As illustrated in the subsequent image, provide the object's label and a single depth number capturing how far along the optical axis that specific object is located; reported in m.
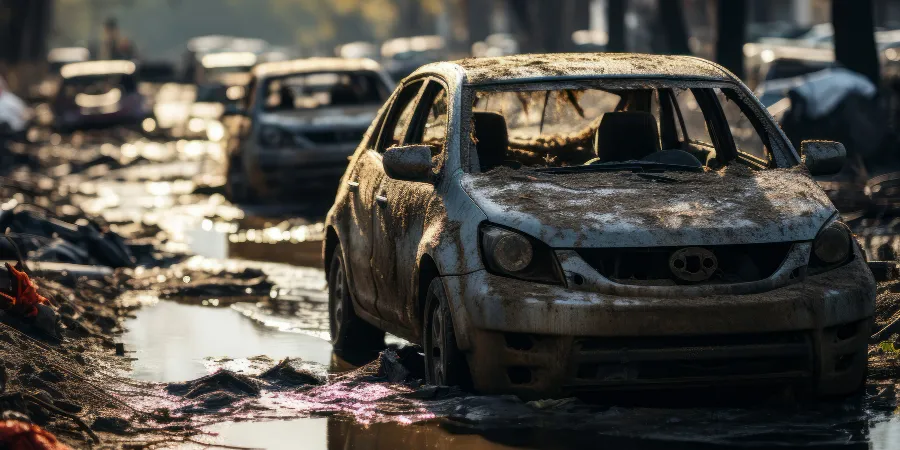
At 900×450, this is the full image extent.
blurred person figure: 65.88
